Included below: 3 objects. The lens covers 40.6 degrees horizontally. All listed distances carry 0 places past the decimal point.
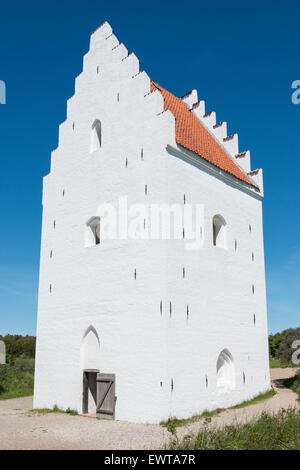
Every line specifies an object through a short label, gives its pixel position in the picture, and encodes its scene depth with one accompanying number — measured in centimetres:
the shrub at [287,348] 1772
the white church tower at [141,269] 1077
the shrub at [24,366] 2297
